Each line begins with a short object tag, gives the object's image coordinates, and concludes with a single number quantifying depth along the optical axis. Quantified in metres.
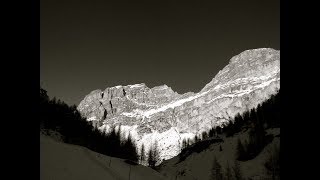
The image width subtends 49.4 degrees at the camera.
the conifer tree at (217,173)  96.94
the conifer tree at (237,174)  90.12
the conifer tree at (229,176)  91.04
